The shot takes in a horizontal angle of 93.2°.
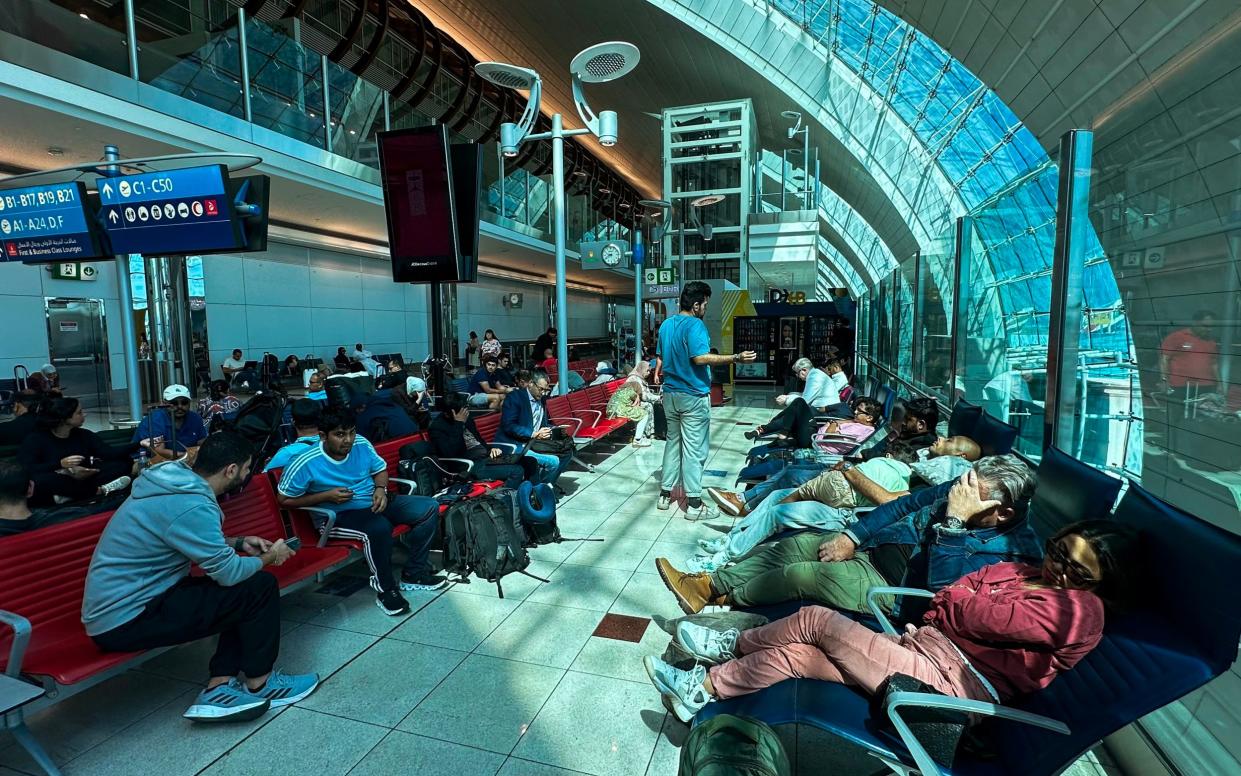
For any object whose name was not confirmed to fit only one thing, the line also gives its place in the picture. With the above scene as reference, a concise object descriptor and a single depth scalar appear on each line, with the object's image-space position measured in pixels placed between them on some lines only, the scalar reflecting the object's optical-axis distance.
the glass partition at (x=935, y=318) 5.66
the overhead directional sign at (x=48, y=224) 6.14
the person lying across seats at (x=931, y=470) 3.44
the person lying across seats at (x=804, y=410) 6.34
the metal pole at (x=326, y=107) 11.39
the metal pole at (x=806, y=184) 26.97
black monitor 5.63
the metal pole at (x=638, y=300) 12.70
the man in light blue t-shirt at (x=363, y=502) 3.56
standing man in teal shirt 5.03
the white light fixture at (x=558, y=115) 6.68
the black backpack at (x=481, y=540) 4.01
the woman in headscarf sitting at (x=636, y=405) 8.44
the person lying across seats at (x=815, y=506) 3.62
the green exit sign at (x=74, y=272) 10.77
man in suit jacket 5.63
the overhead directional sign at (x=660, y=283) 15.59
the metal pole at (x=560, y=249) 7.34
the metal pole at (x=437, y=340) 6.12
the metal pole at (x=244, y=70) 9.63
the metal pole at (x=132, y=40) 7.94
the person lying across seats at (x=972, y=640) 1.77
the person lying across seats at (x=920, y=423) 4.37
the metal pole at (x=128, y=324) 6.41
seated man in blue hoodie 2.39
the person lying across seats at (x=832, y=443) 5.11
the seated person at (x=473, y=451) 5.18
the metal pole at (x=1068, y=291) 2.81
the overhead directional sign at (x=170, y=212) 5.59
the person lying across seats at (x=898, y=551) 2.55
